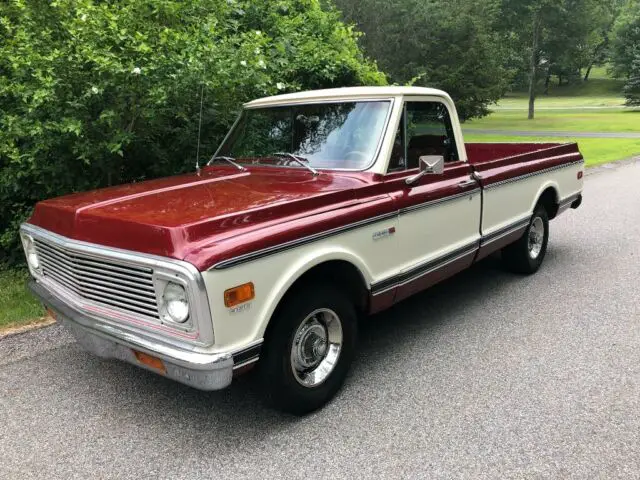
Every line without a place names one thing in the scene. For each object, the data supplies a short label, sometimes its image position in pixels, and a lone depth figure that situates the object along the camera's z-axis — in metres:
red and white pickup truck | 2.76
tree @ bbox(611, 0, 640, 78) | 60.56
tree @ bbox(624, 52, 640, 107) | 45.22
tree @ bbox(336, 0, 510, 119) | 24.11
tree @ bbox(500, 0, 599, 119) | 36.67
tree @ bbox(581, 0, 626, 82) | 72.23
